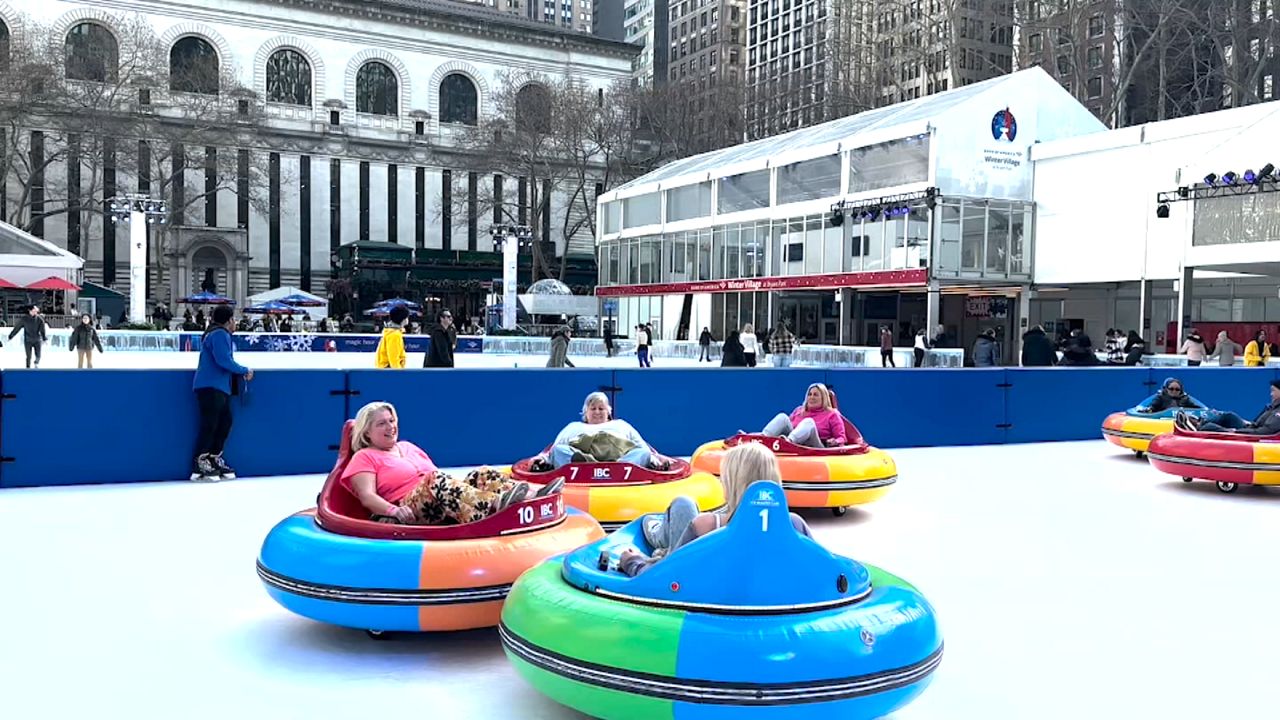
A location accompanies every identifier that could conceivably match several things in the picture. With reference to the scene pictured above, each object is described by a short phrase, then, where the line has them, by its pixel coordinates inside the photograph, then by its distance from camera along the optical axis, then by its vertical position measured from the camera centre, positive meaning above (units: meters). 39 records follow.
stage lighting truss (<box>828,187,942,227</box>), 33.53 +3.63
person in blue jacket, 10.15 -0.89
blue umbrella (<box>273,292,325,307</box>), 48.67 +0.23
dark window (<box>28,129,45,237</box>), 52.16 +6.66
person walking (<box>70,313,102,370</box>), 22.53 -0.83
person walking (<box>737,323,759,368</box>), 26.52 -0.74
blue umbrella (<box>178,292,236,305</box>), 47.62 +0.25
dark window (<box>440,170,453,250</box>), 74.25 +7.22
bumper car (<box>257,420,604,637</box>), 4.91 -1.27
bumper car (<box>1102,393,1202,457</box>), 12.69 -1.36
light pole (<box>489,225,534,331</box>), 44.03 +1.61
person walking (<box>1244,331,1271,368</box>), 22.04 -0.76
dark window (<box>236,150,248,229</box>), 64.38 +7.70
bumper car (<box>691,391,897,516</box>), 8.65 -1.35
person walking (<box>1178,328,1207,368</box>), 21.72 -0.64
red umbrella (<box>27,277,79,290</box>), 32.09 +0.55
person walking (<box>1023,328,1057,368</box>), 17.66 -0.55
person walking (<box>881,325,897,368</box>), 28.77 -0.91
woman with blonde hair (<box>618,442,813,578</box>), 4.17 -0.81
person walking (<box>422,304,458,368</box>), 14.39 -0.49
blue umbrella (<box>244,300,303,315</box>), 47.28 -0.19
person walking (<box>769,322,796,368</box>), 29.80 -0.92
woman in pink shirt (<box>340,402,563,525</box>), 5.36 -0.95
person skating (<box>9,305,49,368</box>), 23.31 -0.67
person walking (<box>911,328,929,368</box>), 28.12 -0.89
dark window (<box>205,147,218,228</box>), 59.53 +7.52
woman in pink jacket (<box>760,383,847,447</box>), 9.07 -1.00
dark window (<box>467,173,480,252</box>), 71.83 +7.00
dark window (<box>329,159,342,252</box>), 73.19 +7.21
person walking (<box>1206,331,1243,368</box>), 21.92 -0.66
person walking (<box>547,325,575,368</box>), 19.23 -0.69
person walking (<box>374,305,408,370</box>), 14.25 -0.54
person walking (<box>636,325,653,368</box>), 29.64 -0.97
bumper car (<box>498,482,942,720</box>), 3.70 -1.20
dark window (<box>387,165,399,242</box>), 74.94 +7.48
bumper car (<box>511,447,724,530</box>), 6.93 -1.22
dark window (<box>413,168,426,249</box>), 75.62 +7.32
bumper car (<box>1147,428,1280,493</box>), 10.10 -1.38
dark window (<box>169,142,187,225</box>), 58.66 +6.94
